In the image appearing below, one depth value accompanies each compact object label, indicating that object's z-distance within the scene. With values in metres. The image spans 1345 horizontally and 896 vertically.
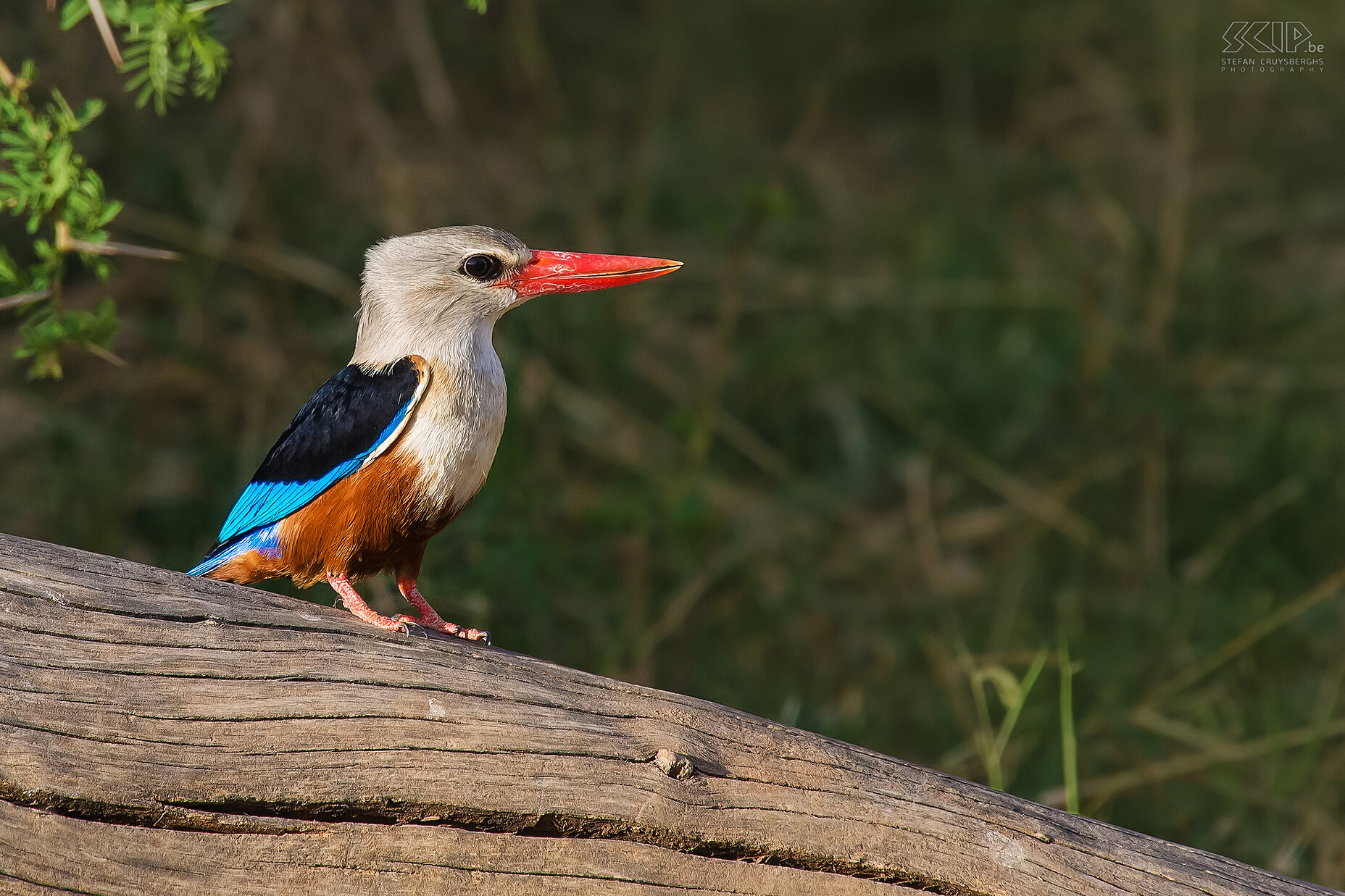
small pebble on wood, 4.66
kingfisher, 5.55
